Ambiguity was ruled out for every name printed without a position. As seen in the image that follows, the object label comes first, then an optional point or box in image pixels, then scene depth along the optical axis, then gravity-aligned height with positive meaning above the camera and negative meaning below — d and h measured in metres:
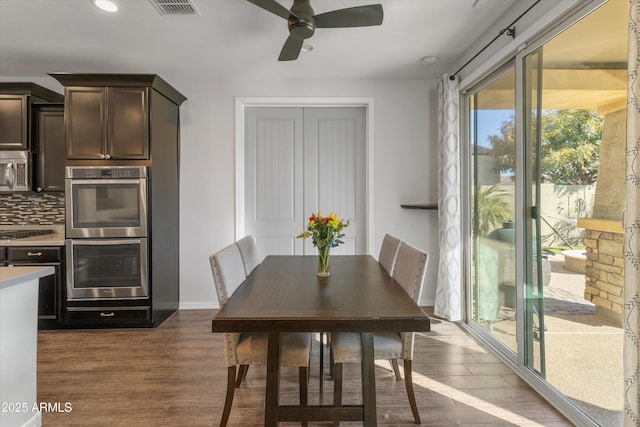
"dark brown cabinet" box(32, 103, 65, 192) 3.32 +0.67
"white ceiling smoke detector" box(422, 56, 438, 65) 3.17 +1.49
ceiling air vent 2.25 +1.45
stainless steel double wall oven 3.06 -0.20
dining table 1.31 -0.42
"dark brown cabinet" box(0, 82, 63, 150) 3.23 +0.95
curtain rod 2.16 +1.31
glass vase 1.98 -0.32
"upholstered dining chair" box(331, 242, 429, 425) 1.75 -0.72
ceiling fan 1.88 +1.16
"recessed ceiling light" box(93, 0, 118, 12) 2.27 +1.46
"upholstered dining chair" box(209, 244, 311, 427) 1.67 -0.72
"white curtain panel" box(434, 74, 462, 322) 3.21 +0.09
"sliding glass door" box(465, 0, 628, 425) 1.63 +0.00
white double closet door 3.82 +0.48
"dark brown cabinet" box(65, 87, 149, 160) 3.05 +0.84
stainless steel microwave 3.24 +0.41
